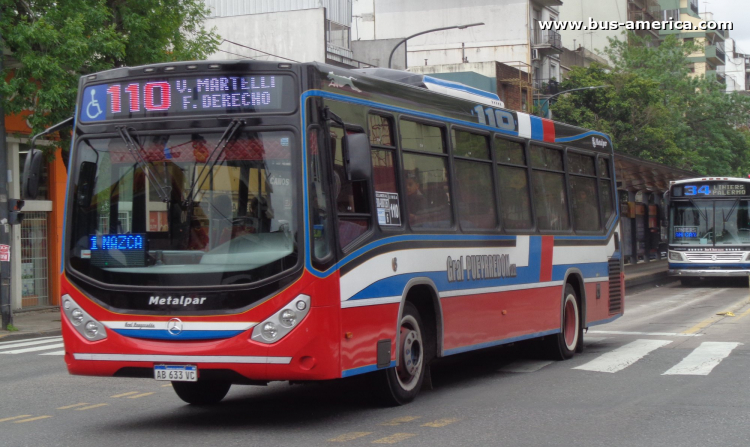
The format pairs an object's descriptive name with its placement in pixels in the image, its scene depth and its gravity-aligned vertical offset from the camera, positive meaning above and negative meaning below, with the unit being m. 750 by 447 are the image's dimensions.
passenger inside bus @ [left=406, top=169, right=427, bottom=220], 9.60 +0.42
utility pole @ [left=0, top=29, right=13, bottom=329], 20.45 +0.36
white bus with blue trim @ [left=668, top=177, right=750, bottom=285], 31.47 +0.15
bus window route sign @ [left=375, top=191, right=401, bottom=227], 9.04 +0.28
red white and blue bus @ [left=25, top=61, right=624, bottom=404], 7.90 +0.12
